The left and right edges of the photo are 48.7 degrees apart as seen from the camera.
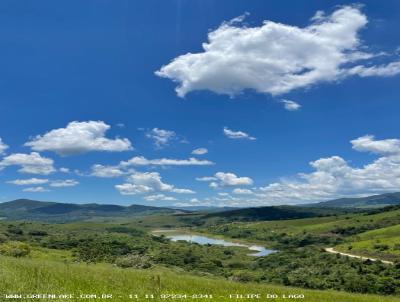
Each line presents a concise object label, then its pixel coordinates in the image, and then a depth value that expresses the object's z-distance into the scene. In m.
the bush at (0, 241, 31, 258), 63.45
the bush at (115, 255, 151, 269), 51.18
